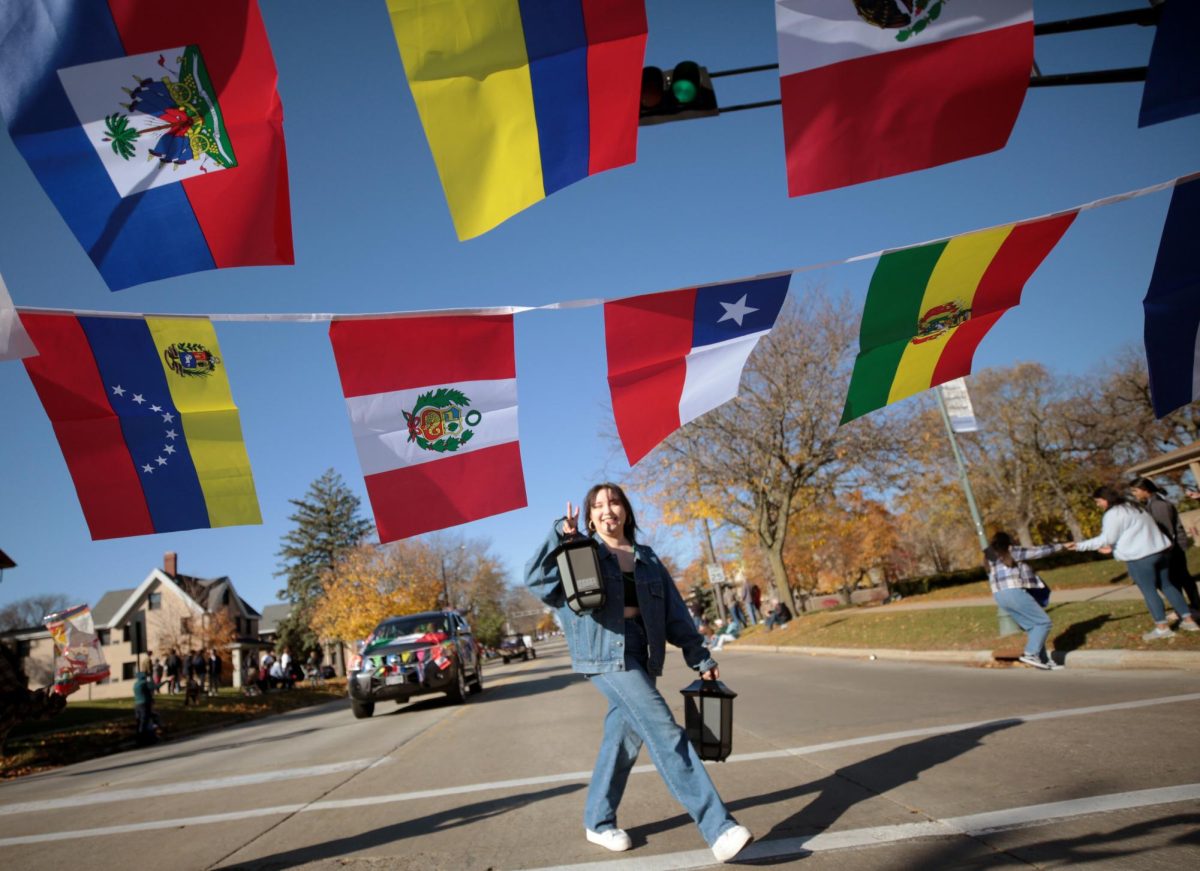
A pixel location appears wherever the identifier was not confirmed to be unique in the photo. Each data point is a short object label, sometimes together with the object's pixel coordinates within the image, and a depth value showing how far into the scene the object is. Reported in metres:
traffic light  4.42
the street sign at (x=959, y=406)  13.66
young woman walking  3.10
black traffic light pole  4.41
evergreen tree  57.31
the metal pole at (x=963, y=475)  13.52
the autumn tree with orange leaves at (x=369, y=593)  38.66
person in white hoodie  7.36
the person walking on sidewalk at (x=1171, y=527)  7.49
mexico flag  3.71
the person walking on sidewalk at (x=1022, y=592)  8.15
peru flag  4.72
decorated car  12.41
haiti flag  3.27
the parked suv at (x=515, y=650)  47.25
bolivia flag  5.11
